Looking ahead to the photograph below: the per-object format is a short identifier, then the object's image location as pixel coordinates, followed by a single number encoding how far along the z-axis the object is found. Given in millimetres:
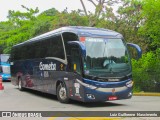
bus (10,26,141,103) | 13664
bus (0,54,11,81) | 36500
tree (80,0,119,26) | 35312
